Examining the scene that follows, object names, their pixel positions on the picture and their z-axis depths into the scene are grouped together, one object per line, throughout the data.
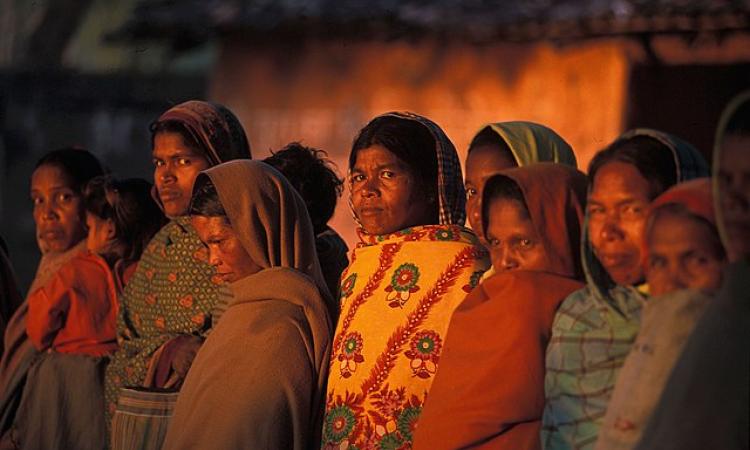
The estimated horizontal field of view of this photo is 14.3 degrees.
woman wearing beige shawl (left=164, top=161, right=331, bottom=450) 11.21
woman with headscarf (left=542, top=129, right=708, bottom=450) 8.43
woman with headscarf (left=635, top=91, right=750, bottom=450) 6.98
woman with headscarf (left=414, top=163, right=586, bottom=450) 9.20
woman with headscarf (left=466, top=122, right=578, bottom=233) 10.92
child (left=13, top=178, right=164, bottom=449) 14.92
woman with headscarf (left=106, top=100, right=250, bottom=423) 12.85
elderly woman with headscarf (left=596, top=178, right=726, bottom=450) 7.61
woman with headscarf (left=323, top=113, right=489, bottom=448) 10.75
